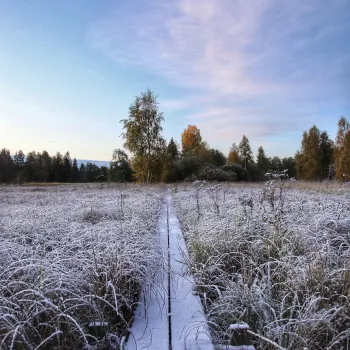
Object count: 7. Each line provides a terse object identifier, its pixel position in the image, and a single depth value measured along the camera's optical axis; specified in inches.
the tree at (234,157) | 1641.2
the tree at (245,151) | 1672.5
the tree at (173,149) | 1315.2
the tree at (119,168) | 1096.2
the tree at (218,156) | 1495.3
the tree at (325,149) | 1344.4
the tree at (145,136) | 904.3
